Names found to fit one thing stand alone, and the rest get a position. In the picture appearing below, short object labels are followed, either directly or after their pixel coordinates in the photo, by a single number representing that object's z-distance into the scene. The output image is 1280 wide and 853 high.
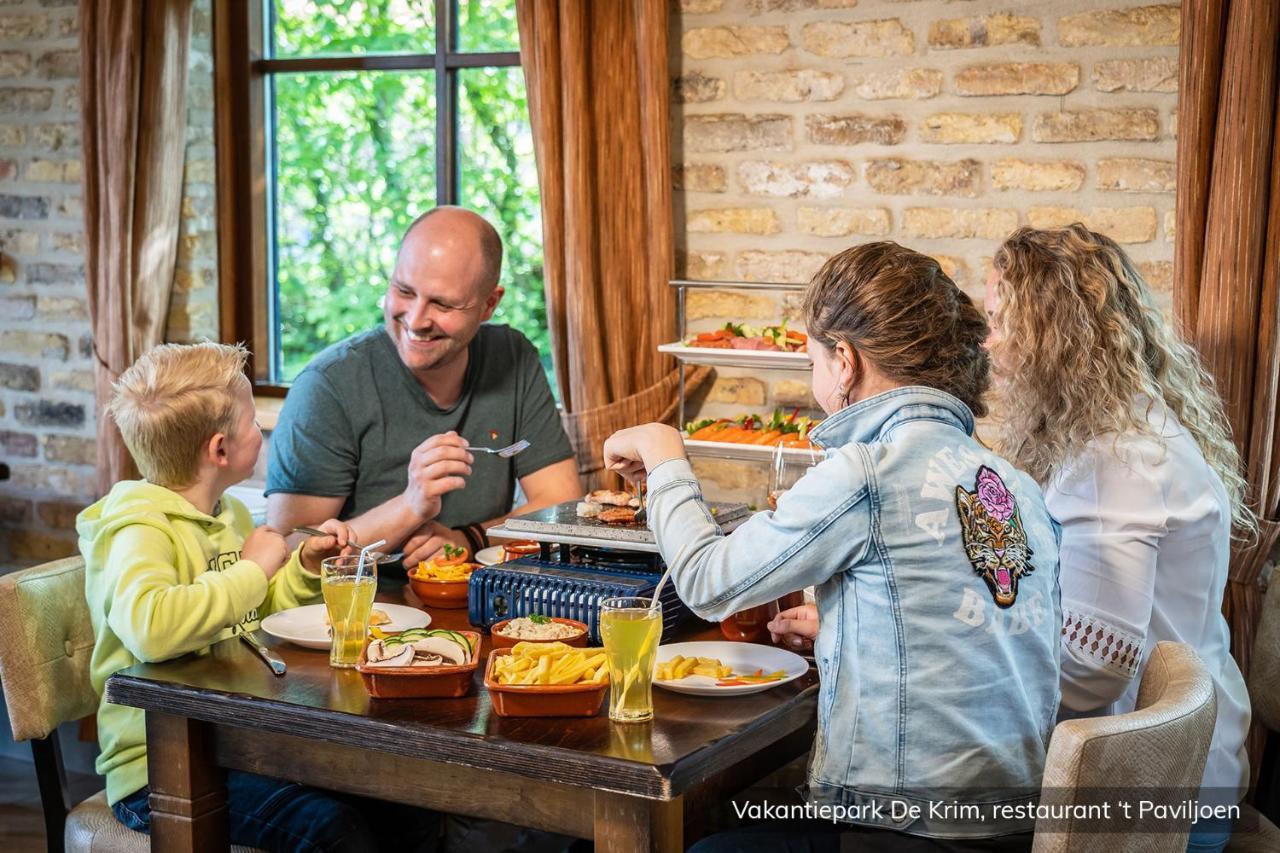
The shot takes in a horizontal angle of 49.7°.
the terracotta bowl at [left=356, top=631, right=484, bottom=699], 1.80
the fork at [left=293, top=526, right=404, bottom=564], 2.33
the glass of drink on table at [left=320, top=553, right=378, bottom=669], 1.95
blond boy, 1.97
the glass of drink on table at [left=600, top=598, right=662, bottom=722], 1.69
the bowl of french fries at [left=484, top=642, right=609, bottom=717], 1.73
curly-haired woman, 2.05
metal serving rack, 3.22
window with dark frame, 4.03
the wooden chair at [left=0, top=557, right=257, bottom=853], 2.19
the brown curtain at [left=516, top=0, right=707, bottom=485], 3.54
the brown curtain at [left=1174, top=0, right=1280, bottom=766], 2.88
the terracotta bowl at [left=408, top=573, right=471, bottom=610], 2.31
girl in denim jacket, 1.68
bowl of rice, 1.91
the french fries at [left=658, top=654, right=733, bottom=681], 1.87
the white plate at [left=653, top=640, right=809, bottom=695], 1.85
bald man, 2.89
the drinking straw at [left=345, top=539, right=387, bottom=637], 1.95
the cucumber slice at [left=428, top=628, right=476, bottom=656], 1.85
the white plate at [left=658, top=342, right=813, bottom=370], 3.21
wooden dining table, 1.64
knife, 1.94
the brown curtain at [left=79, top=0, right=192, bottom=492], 4.09
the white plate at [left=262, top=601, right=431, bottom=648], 2.05
